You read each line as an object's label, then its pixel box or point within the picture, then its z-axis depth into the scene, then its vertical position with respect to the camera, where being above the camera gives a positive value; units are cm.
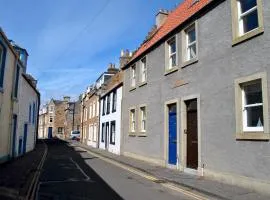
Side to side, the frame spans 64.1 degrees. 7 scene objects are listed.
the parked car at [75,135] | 4280 -262
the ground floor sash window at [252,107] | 638 +51
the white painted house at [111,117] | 1748 +44
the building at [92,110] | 2544 +162
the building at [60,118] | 5043 +84
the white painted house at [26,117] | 1384 +39
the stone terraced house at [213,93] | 662 +118
